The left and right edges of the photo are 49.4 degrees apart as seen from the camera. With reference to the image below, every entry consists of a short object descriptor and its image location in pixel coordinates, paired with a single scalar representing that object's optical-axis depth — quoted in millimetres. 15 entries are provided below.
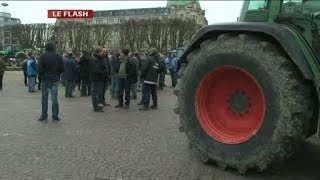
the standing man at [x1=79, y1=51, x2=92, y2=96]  12107
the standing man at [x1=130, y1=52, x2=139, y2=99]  11572
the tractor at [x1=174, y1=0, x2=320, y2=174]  3957
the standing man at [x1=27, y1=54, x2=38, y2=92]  13791
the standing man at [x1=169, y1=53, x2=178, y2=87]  15997
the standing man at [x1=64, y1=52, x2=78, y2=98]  12320
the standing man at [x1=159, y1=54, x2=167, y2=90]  14132
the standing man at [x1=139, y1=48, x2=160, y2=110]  9432
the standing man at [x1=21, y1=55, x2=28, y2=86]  15411
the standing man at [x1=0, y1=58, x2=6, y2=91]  14509
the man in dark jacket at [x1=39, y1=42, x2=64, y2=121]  7551
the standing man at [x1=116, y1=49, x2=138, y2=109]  9597
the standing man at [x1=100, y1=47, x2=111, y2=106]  9585
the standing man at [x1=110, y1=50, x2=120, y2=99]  11378
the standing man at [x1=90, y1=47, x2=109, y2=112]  9092
